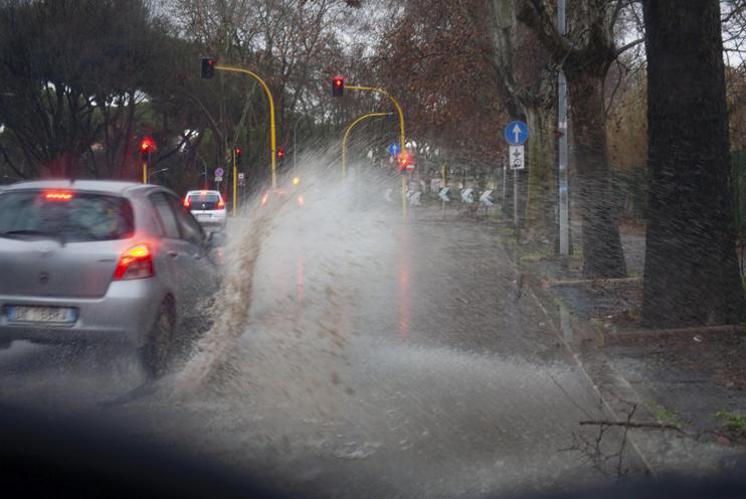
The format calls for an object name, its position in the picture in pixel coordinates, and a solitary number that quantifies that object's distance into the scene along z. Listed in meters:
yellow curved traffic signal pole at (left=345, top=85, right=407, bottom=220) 36.33
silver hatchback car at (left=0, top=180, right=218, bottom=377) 7.09
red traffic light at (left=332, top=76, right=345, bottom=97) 30.81
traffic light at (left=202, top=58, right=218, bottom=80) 28.55
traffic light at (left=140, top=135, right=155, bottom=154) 28.08
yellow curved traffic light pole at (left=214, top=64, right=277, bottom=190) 32.90
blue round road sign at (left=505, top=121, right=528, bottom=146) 20.62
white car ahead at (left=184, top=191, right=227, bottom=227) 30.08
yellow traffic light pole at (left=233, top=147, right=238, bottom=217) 40.78
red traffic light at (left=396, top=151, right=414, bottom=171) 37.88
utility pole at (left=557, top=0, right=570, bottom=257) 18.07
